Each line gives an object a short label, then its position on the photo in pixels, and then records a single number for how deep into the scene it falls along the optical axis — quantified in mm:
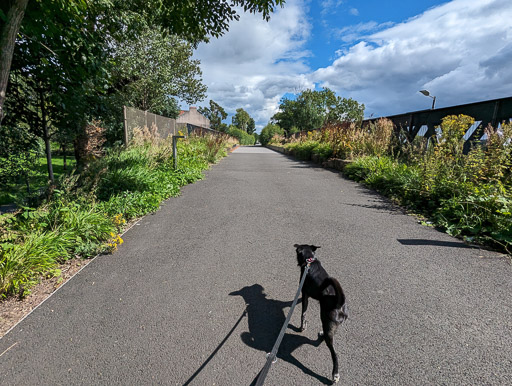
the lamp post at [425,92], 14166
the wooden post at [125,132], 8195
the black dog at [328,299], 1718
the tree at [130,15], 2666
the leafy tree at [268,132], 53641
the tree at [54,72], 3551
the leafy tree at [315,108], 47188
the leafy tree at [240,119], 92688
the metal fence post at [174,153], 8203
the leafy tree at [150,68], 12828
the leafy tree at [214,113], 78512
